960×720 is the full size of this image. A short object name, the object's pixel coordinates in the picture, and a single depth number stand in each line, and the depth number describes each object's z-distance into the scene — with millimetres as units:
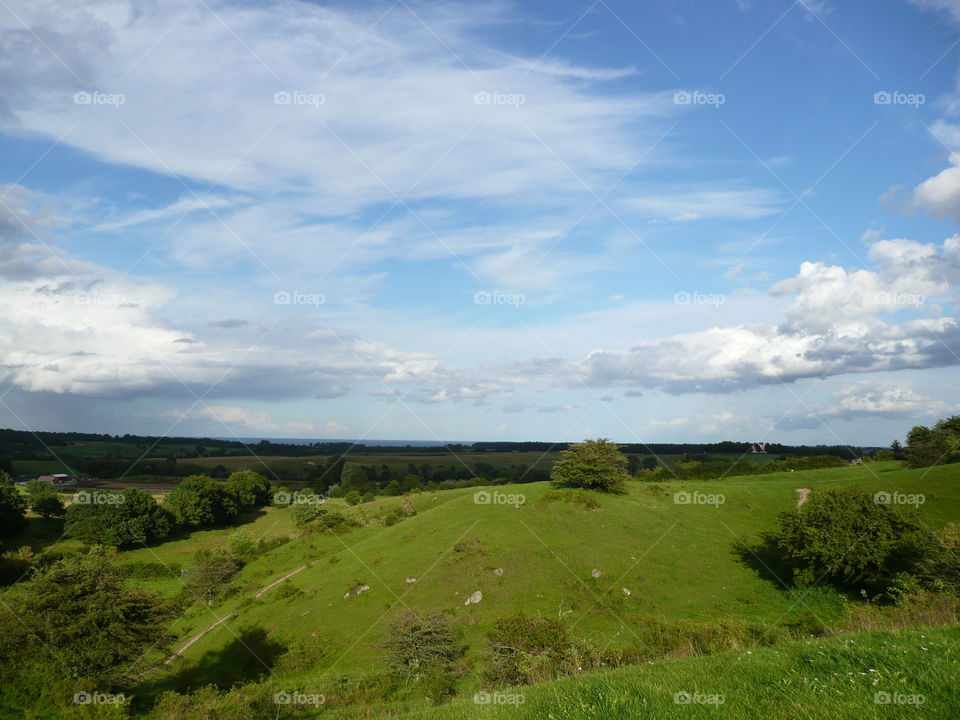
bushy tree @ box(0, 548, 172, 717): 19688
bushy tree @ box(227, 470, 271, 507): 113625
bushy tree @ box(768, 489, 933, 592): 36969
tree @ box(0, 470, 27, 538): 80625
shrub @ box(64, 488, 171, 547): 82812
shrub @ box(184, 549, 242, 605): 56812
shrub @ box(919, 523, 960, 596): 27812
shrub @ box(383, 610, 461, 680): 30766
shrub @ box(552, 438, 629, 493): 61156
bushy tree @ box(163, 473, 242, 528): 94750
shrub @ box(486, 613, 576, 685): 21266
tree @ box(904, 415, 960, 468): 66469
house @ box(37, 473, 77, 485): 118238
